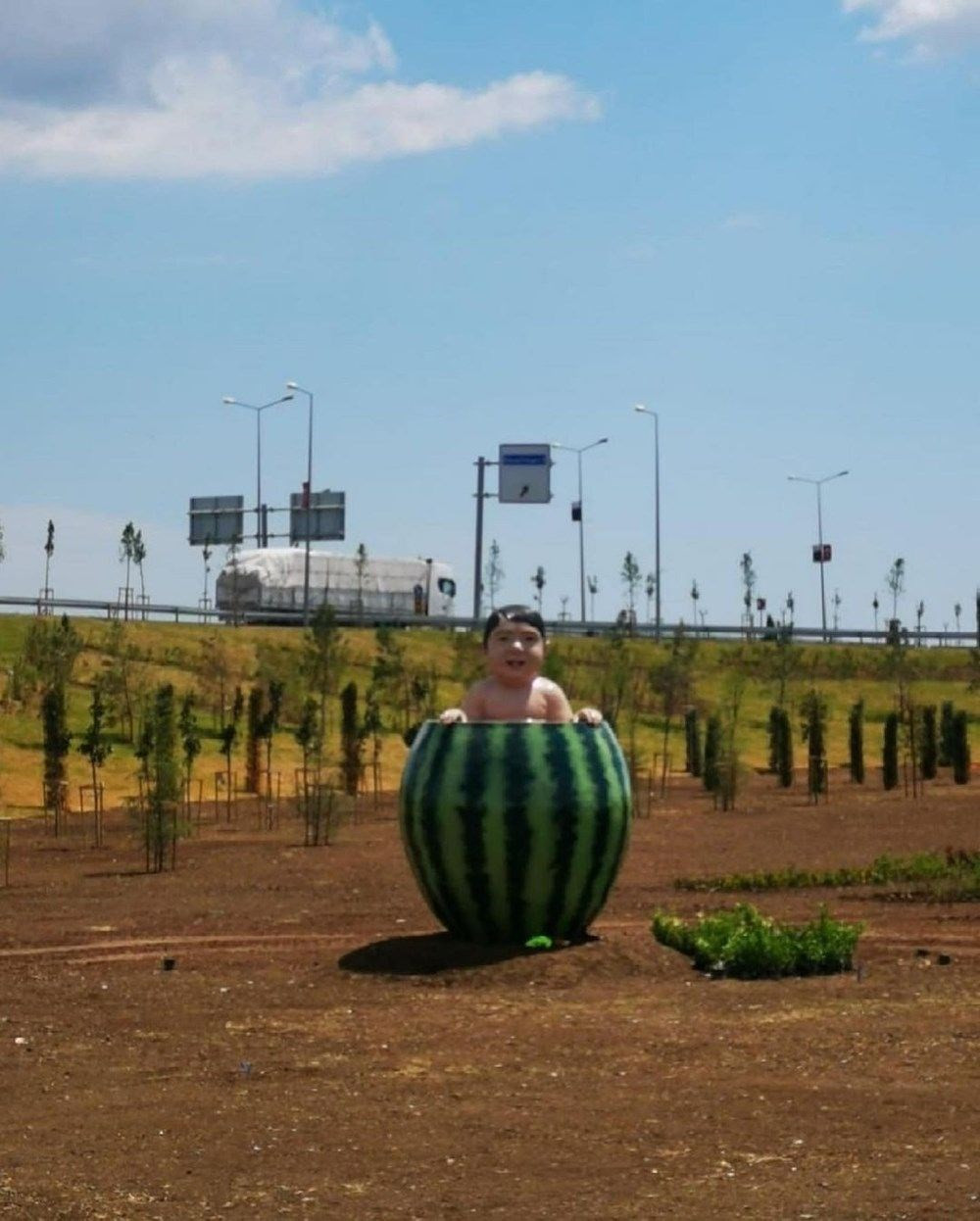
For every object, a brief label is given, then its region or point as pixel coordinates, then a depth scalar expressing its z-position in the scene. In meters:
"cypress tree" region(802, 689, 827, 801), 33.84
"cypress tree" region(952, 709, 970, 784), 36.88
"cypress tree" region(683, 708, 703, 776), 41.03
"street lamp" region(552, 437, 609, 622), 78.69
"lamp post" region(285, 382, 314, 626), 63.69
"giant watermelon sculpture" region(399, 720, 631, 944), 13.77
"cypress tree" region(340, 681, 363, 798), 33.00
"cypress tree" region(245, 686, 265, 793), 34.47
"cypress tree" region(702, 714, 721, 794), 33.51
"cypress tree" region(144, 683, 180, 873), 22.72
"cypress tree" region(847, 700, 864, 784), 38.16
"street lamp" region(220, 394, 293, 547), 84.02
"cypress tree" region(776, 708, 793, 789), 37.84
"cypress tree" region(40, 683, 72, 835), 30.42
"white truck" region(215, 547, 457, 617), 79.06
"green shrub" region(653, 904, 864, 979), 13.07
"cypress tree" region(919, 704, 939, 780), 38.29
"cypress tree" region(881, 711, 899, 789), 35.97
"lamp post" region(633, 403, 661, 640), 76.56
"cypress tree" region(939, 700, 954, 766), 40.03
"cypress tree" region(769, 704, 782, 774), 39.56
